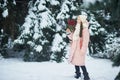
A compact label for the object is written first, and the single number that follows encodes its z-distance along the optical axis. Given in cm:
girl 511
